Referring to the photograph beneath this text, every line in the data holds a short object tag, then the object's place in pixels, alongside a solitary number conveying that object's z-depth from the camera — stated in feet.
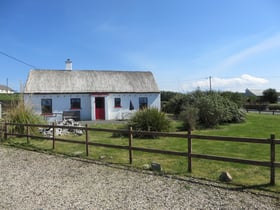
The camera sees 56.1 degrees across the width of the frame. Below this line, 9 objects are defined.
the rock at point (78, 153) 28.46
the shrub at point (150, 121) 41.11
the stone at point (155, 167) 21.37
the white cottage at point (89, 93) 74.79
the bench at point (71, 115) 74.43
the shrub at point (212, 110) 55.67
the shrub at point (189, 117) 50.65
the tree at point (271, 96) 170.73
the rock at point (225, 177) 18.18
